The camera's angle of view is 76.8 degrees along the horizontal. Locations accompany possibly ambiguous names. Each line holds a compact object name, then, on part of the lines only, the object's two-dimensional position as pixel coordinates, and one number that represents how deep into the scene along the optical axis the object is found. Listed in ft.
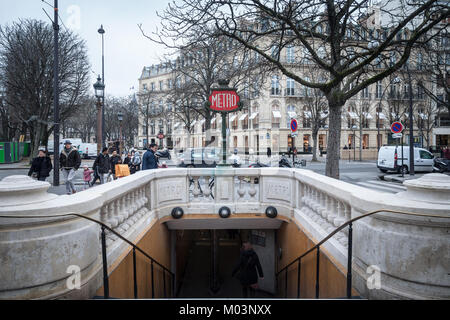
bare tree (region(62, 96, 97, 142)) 179.95
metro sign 22.75
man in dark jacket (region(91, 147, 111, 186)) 38.86
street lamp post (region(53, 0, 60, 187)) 39.11
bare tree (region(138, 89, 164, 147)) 133.02
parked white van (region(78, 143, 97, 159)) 123.44
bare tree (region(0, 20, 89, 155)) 66.10
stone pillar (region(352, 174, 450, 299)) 7.16
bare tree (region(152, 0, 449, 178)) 23.88
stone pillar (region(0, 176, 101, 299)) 6.89
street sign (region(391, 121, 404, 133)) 50.47
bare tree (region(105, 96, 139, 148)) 172.55
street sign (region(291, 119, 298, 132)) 40.37
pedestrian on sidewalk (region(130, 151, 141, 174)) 46.37
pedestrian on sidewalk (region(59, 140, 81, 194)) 32.24
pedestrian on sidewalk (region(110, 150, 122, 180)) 41.42
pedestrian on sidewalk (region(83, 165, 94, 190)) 40.57
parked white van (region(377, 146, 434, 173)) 60.80
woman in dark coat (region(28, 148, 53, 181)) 31.72
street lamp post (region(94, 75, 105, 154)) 48.14
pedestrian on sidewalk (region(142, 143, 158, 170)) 26.99
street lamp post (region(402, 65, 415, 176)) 53.23
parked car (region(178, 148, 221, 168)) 64.85
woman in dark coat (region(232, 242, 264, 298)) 20.57
